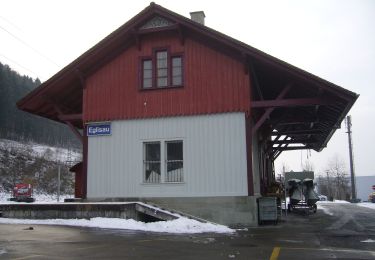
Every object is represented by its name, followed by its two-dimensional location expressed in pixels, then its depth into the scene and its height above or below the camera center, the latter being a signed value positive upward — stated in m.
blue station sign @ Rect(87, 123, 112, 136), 18.80 +2.49
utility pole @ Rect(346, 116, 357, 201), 50.12 +2.62
